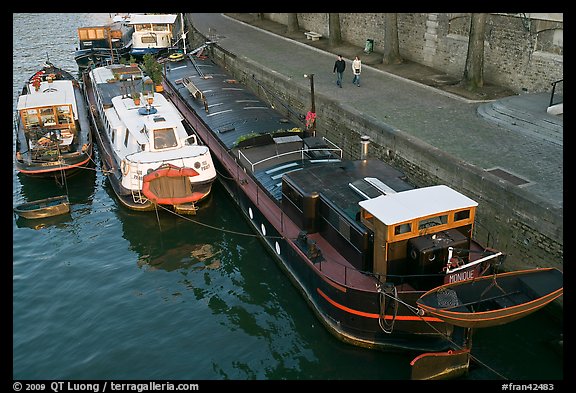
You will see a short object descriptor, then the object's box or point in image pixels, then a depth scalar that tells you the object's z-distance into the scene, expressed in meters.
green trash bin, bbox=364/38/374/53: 30.91
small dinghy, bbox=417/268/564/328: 10.91
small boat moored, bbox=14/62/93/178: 21.23
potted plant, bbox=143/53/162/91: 26.38
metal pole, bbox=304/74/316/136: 20.77
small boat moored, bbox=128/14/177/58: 41.66
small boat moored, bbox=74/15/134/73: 41.09
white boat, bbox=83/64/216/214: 18.55
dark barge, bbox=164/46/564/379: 11.67
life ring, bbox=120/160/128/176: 18.92
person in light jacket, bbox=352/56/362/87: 24.53
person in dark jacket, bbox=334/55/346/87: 24.62
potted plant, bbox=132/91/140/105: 22.53
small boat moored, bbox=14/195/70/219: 19.19
